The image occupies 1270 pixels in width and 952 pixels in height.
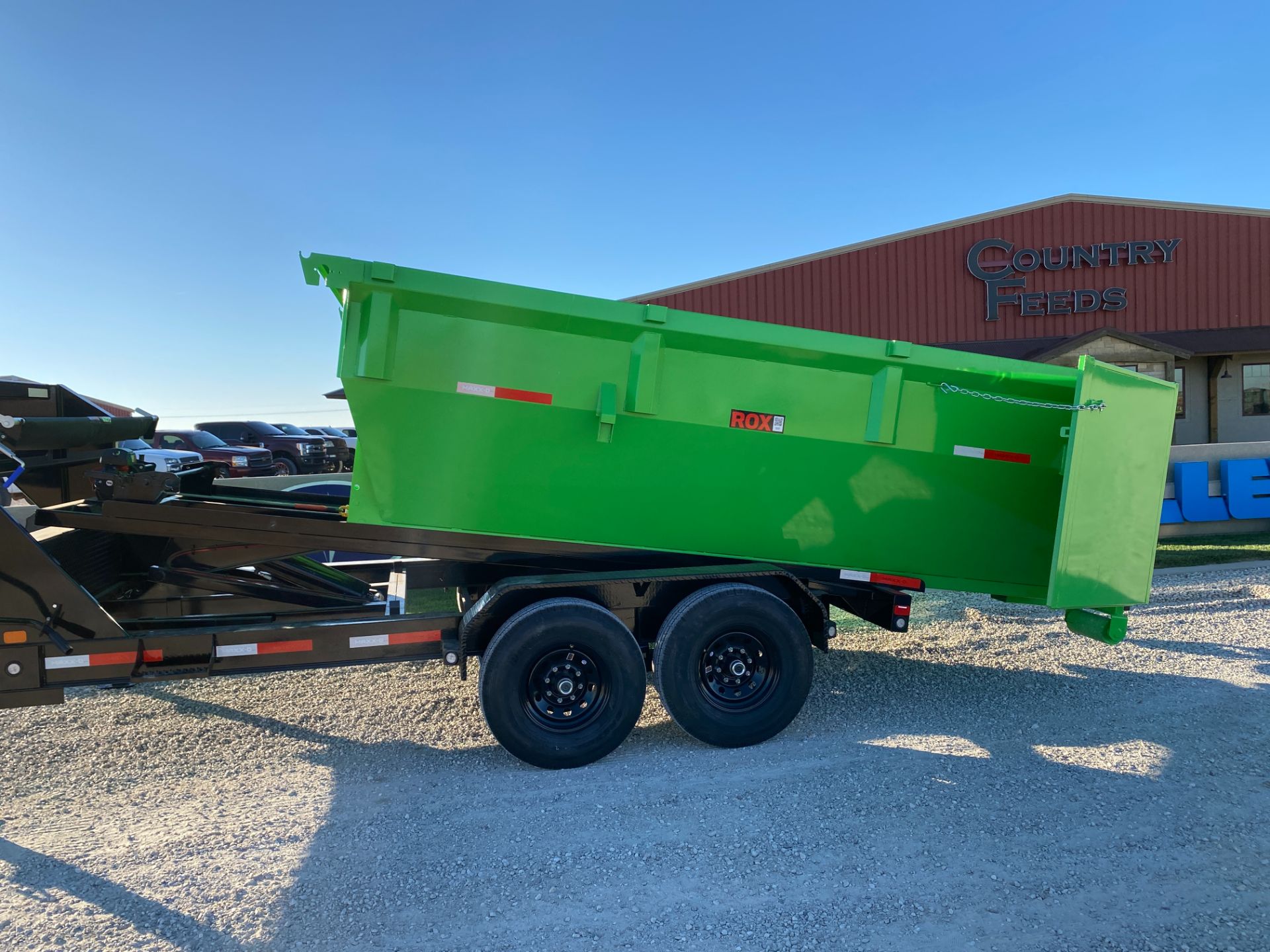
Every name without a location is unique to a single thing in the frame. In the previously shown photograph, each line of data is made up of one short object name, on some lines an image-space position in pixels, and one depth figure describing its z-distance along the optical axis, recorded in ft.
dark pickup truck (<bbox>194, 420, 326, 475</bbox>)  72.33
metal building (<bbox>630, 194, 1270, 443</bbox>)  58.75
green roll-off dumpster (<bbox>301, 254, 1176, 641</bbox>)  14.93
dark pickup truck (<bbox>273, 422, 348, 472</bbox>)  74.18
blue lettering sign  40.83
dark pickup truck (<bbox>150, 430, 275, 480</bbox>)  61.16
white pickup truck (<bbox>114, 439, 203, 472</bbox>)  49.19
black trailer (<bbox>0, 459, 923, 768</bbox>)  14.24
